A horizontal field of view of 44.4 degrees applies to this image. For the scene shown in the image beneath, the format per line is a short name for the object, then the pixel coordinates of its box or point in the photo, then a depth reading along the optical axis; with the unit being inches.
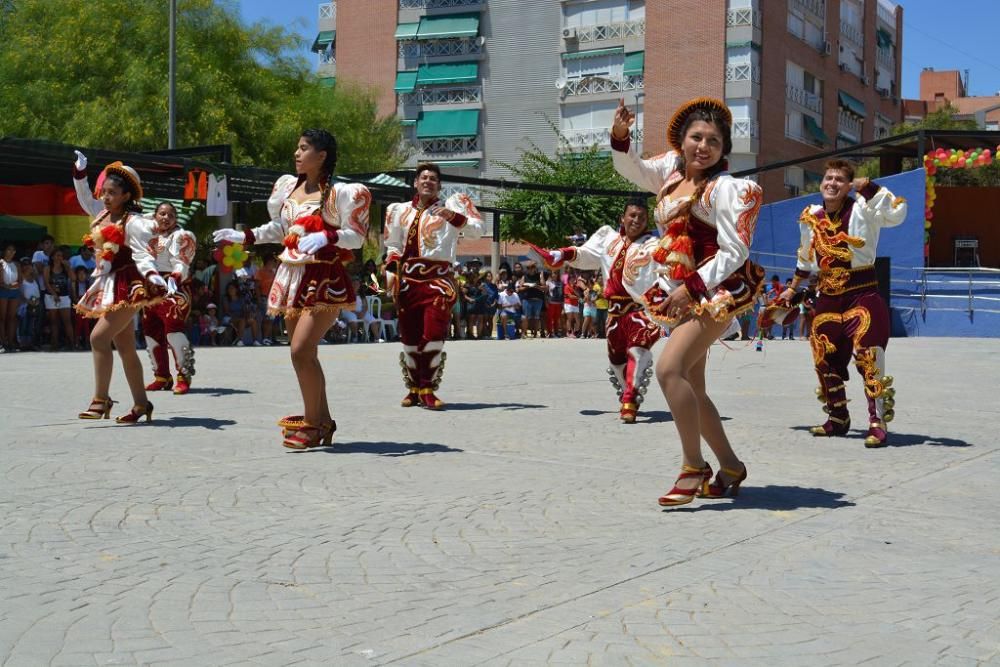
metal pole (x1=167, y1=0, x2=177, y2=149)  1200.8
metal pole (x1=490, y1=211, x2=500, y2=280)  1348.4
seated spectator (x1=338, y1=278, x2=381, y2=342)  1031.0
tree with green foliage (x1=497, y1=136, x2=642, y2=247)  1811.0
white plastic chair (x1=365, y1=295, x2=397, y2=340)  1064.2
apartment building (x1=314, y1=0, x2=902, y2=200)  2043.6
